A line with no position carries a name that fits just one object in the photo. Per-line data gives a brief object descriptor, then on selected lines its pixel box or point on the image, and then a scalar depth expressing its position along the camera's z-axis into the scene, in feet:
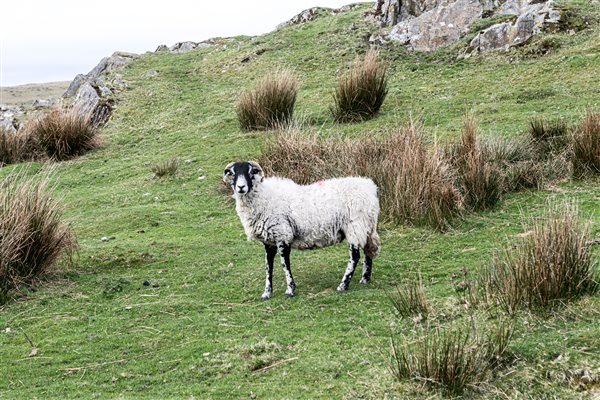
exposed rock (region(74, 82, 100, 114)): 66.18
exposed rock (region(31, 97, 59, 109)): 104.20
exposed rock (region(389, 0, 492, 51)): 63.77
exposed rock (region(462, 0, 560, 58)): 57.82
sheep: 23.62
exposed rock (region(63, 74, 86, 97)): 93.94
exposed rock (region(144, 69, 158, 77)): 77.94
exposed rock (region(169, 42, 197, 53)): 104.35
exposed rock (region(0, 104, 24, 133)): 59.05
